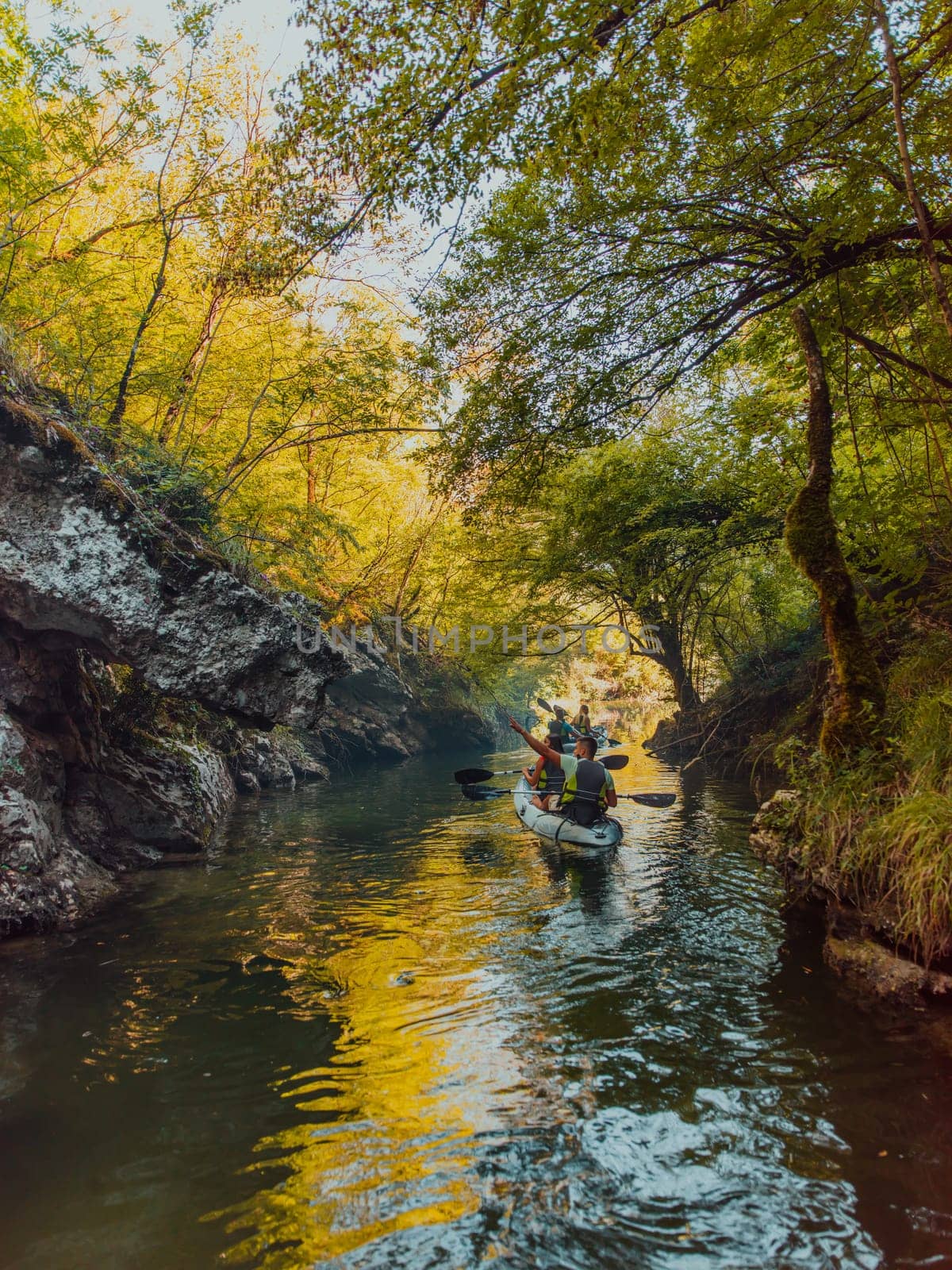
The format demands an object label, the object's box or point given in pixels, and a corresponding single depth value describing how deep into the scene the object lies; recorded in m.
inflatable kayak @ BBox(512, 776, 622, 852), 8.48
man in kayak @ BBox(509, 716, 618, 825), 8.92
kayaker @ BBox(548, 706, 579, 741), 13.47
